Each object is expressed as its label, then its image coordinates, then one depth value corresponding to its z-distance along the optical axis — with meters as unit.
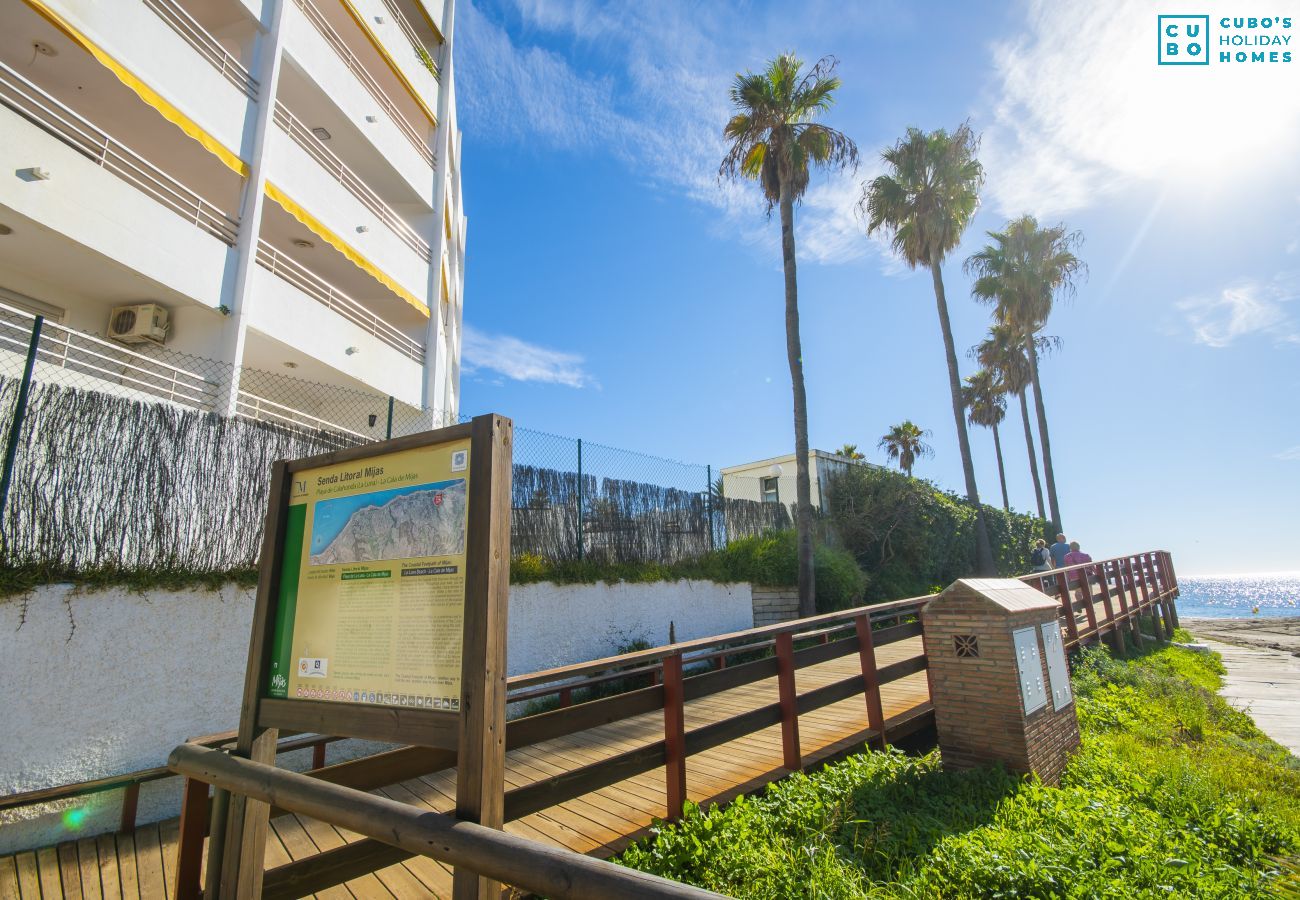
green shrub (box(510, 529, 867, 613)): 9.55
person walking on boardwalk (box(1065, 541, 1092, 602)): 10.25
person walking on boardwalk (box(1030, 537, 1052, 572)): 14.81
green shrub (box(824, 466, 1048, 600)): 15.98
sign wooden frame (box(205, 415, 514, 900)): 1.81
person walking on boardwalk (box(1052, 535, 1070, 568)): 13.29
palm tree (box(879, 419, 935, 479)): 32.25
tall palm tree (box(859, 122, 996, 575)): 18.52
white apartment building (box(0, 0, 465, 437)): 7.58
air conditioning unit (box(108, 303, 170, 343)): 8.85
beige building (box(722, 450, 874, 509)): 16.81
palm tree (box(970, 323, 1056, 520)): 26.71
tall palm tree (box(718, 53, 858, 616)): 13.38
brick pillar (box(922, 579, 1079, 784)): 4.77
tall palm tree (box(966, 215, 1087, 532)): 23.45
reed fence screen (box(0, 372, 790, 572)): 4.84
